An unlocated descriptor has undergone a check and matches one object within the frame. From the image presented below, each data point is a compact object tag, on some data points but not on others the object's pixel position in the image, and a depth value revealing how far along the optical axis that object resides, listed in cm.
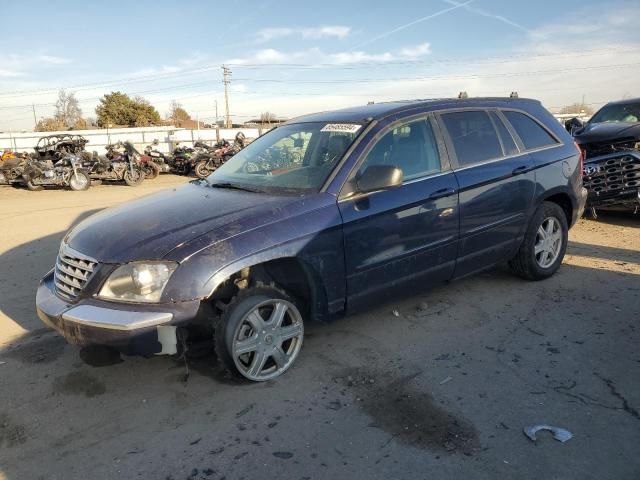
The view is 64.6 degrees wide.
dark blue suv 295
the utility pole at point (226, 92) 5103
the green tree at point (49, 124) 6230
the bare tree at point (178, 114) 8083
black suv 707
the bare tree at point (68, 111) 7119
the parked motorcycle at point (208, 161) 1794
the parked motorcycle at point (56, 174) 1453
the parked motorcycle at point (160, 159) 1826
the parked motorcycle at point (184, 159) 1856
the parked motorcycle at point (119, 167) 1554
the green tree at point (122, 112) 5969
